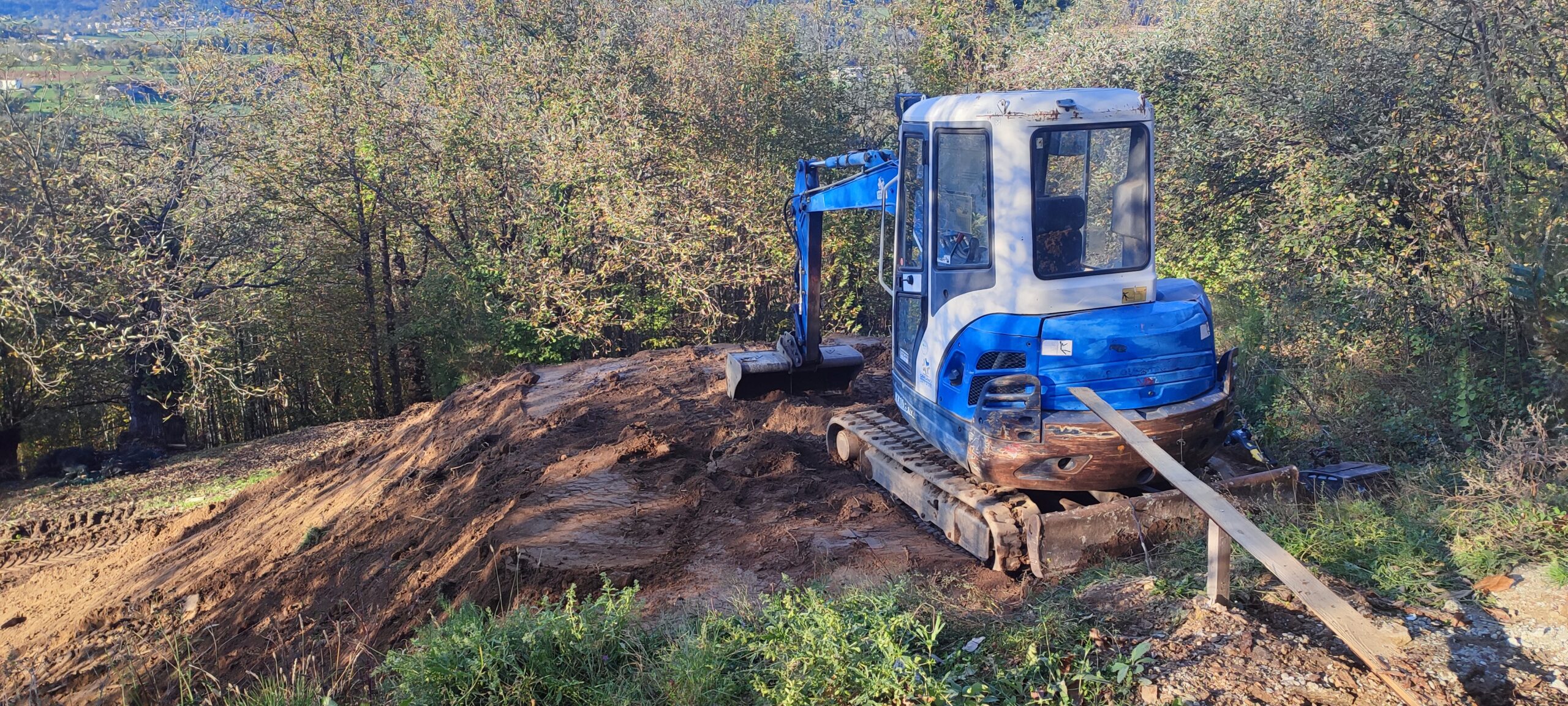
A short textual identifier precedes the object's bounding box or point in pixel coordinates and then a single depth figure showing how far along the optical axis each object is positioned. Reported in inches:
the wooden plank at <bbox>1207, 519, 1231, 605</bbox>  175.3
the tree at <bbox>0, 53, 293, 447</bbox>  468.1
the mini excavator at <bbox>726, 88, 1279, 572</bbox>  224.1
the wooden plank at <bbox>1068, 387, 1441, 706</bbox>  137.7
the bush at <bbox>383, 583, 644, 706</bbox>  160.9
